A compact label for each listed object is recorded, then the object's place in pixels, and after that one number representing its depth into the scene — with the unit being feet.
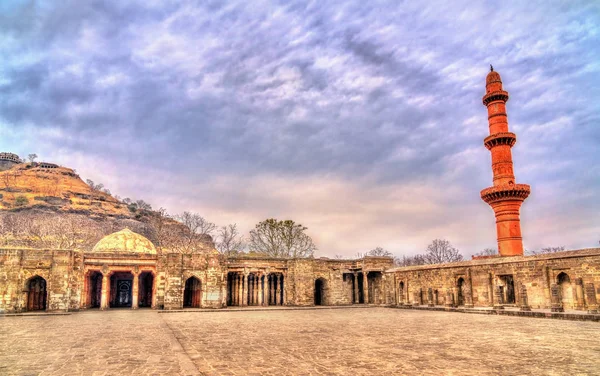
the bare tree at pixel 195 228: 195.78
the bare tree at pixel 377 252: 254.27
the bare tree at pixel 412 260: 262.47
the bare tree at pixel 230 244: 203.72
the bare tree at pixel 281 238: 182.19
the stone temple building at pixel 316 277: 74.54
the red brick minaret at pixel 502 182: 107.55
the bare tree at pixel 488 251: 267.63
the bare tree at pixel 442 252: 227.20
